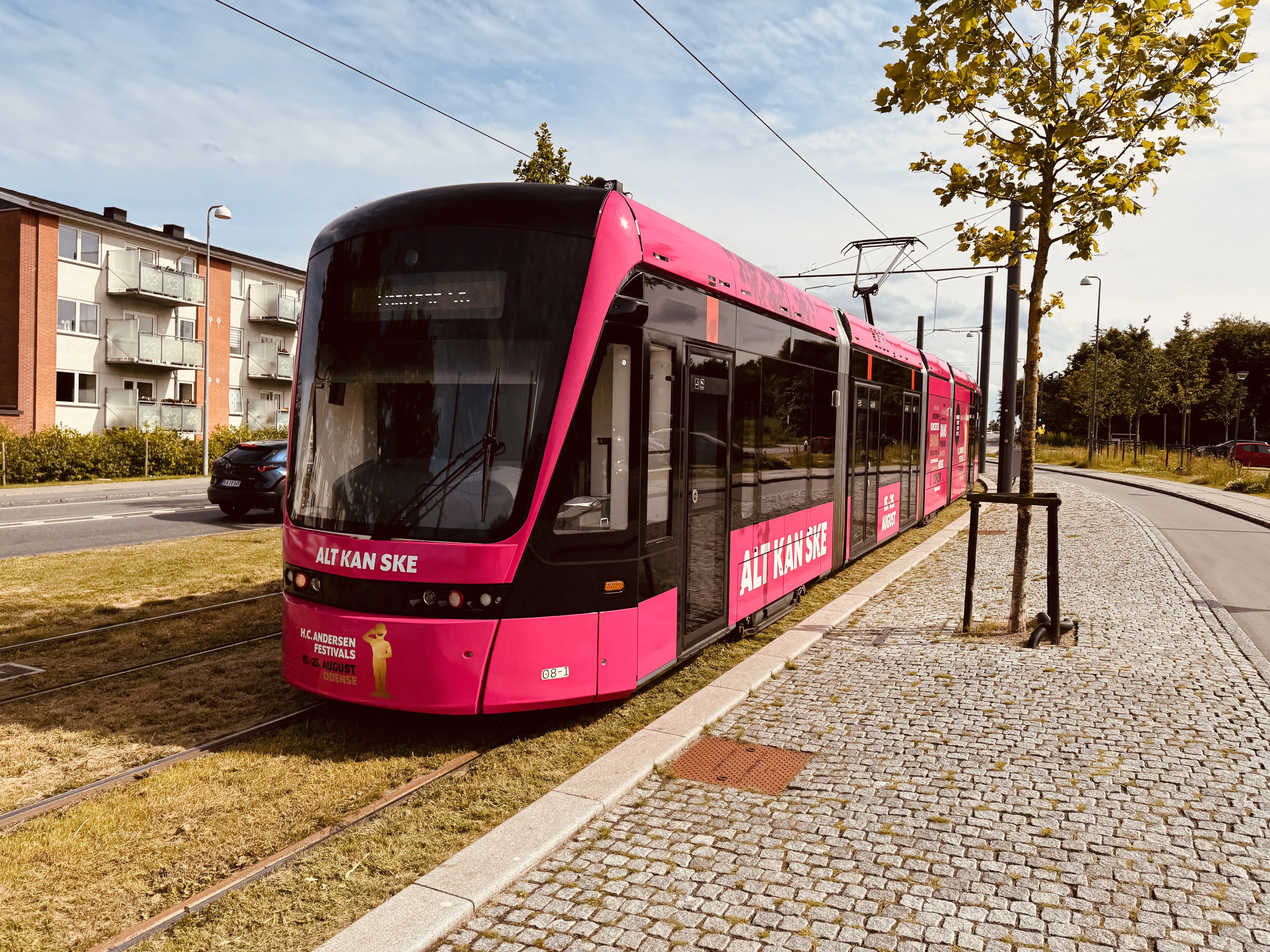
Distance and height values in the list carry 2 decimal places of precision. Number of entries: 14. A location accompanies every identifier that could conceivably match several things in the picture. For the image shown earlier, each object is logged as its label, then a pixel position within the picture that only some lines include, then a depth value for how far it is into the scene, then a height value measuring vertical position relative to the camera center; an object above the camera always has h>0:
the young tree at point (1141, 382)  44.53 +3.50
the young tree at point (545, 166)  17.11 +4.98
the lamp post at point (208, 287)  30.77 +4.83
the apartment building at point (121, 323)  32.69 +3.93
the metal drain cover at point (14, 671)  6.59 -1.79
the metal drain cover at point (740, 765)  4.88 -1.77
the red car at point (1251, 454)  43.56 +0.11
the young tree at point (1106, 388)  49.44 +3.65
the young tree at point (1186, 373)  39.50 +3.54
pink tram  5.07 -0.11
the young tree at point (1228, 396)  44.03 +2.84
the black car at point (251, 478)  17.08 -0.92
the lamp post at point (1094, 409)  44.62 +2.04
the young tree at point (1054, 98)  7.31 +2.93
